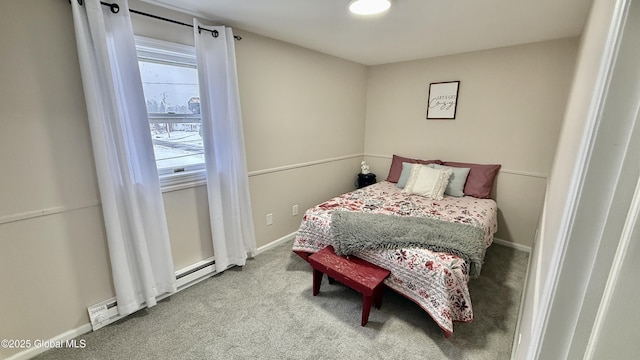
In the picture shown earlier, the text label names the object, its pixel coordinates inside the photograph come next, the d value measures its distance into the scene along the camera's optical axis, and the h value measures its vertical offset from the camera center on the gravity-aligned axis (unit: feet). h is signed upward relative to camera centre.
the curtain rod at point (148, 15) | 5.19 +2.42
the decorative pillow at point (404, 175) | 10.64 -2.13
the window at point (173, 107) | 6.35 +0.43
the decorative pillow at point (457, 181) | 9.60 -2.17
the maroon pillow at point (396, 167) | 11.44 -1.94
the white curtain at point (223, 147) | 6.86 -0.66
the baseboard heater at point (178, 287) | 5.78 -4.30
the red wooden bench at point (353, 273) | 5.80 -3.53
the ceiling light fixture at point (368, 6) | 5.55 +2.59
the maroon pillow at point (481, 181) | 9.46 -2.10
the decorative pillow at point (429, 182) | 9.45 -2.18
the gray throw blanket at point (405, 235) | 5.87 -2.73
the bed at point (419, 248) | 5.39 -2.97
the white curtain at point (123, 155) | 5.06 -0.68
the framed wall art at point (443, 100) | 10.19 +0.96
